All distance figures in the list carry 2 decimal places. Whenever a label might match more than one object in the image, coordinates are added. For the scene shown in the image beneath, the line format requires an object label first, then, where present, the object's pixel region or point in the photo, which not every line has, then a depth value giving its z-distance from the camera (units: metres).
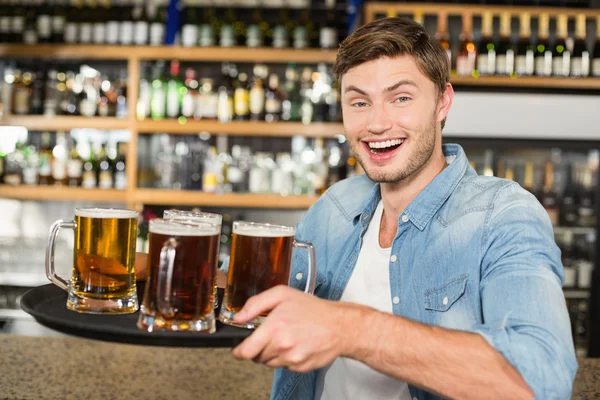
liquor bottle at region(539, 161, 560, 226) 3.39
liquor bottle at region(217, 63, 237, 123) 3.32
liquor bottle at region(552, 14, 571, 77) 3.21
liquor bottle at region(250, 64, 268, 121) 3.34
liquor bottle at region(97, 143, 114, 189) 3.54
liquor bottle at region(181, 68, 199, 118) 3.32
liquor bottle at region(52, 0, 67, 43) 3.50
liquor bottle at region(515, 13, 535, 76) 3.21
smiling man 0.79
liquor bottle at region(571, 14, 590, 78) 3.22
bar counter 1.28
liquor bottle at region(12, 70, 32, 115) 3.43
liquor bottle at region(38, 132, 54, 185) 3.48
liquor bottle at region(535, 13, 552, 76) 3.21
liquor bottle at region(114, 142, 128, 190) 3.33
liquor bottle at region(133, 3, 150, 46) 3.29
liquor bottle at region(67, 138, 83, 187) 3.45
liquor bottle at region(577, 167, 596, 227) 3.32
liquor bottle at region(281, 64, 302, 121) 3.42
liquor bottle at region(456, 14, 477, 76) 3.24
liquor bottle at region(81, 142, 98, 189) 3.36
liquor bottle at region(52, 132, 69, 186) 3.45
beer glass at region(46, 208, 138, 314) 0.93
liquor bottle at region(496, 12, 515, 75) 3.21
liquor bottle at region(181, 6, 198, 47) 3.27
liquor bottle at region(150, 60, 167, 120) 3.33
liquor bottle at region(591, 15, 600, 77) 3.24
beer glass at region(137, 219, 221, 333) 0.83
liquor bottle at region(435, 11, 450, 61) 3.22
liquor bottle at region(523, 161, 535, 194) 3.36
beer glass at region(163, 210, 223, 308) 1.01
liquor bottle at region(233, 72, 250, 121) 3.34
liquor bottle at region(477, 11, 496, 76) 3.21
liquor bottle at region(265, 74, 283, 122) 3.37
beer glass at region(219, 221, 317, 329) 0.89
